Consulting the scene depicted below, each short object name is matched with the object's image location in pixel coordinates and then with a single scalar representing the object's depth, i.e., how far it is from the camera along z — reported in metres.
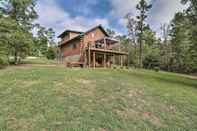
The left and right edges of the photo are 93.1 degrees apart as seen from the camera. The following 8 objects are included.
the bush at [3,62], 8.49
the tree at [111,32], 28.01
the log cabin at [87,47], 11.99
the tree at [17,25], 9.65
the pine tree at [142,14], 17.94
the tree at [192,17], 7.83
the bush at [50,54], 25.89
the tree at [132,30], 21.05
